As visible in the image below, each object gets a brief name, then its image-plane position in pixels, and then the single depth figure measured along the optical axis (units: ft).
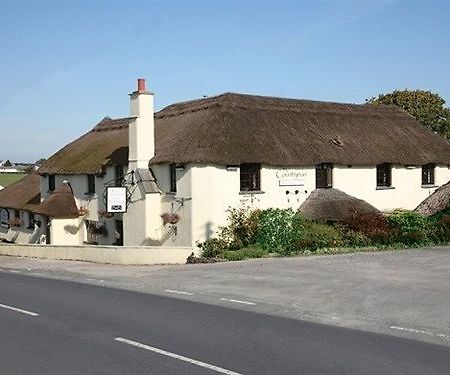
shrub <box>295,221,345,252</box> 73.61
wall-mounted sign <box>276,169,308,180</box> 83.76
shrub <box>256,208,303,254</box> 74.90
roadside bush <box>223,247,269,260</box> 71.72
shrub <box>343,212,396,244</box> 75.10
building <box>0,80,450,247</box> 78.95
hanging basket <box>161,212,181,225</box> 78.89
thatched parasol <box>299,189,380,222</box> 80.48
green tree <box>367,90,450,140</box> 166.30
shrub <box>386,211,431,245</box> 74.43
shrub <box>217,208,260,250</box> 77.51
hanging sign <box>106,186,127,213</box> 83.10
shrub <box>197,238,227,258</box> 75.20
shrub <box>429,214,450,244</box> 74.74
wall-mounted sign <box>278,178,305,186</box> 83.87
